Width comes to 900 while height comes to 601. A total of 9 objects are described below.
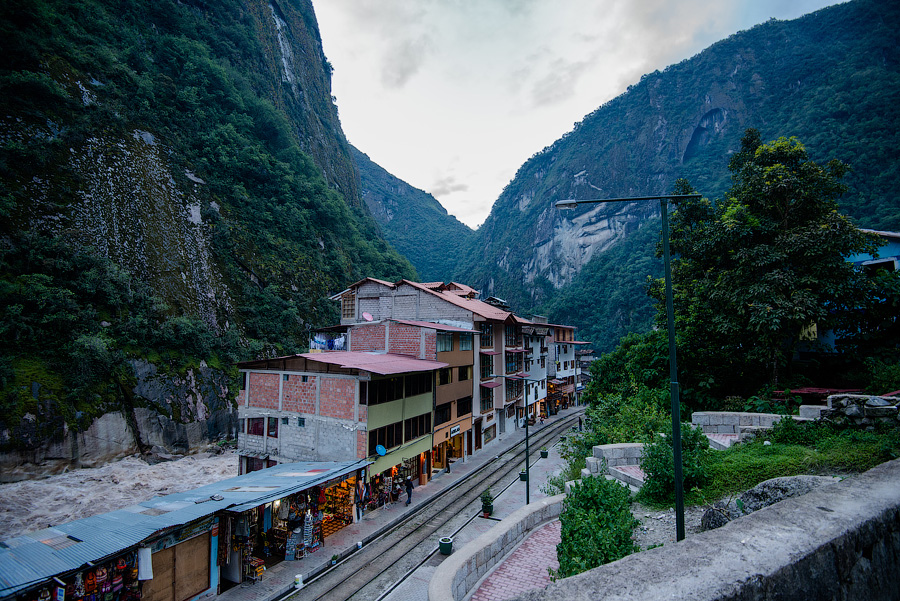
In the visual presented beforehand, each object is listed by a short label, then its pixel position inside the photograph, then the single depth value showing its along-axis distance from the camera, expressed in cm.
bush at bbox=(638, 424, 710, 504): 981
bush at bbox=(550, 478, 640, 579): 678
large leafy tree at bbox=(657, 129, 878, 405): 1555
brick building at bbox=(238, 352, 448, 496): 2014
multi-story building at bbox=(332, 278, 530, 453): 3266
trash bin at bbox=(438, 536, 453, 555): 1545
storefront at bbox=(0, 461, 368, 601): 960
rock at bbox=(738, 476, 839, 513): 701
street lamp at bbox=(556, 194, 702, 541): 699
